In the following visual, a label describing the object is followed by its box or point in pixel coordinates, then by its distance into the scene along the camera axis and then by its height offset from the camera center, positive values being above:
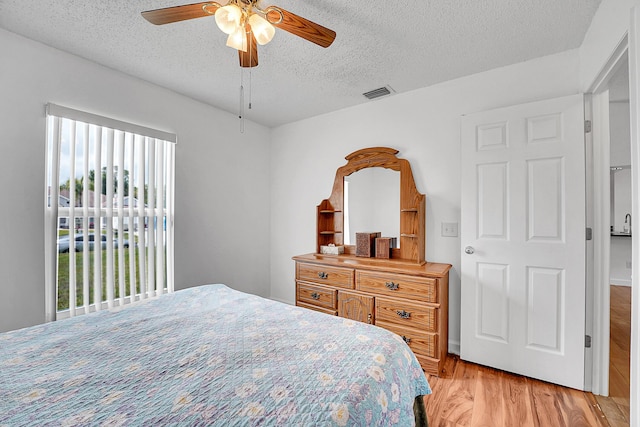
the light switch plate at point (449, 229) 2.61 -0.13
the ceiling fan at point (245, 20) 1.36 +0.96
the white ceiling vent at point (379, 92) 2.81 +1.22
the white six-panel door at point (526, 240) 2.02 -0.19
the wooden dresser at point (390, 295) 2.24 -0.71
